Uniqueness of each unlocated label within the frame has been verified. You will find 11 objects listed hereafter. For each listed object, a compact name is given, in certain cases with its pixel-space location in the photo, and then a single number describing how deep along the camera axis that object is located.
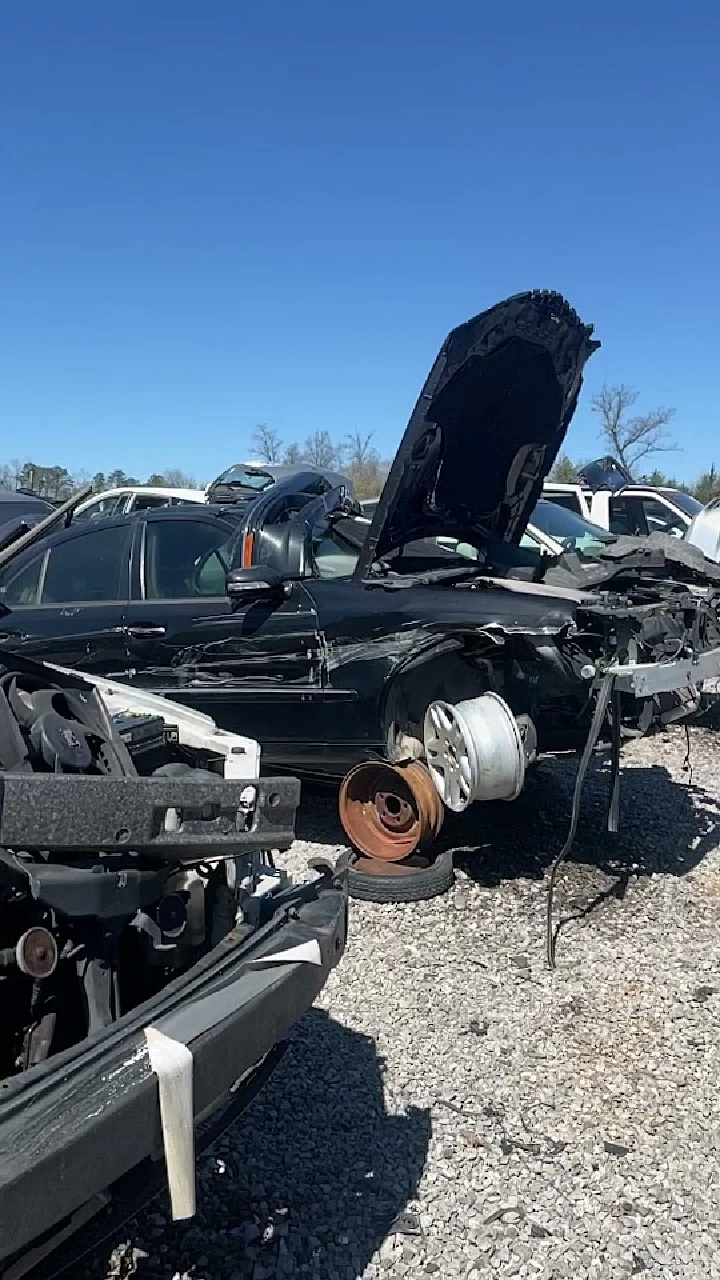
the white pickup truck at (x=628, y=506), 12.37
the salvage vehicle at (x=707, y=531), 8.06
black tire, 4.85
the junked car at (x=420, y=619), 4.80
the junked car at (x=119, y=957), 1.78
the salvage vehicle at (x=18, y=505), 14.26
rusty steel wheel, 4.98
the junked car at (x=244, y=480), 9.95
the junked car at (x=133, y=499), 13.79
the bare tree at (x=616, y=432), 41.66
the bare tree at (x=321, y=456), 45.75
